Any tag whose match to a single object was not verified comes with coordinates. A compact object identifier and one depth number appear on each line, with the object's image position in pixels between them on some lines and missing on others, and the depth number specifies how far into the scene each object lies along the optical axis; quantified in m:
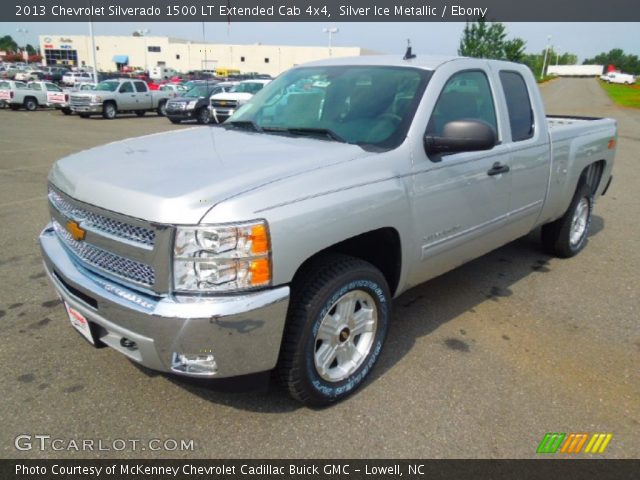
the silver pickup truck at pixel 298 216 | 2.18
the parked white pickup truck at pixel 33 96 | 25.11
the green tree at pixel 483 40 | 33.28
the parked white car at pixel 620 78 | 94.31
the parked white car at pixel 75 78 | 43.46
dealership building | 91.06
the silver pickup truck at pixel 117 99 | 22.25
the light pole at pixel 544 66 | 96.06
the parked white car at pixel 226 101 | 18.51
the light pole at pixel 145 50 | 95.53
